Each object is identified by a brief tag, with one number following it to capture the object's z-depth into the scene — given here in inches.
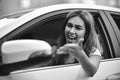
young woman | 108.3
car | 82.0
